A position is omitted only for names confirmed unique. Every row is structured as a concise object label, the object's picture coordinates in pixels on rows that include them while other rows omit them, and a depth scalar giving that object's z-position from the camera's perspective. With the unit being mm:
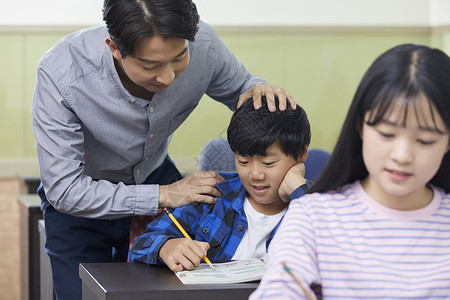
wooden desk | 2023
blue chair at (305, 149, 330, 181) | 3422
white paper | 2095
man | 2299
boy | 2349
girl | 1811
